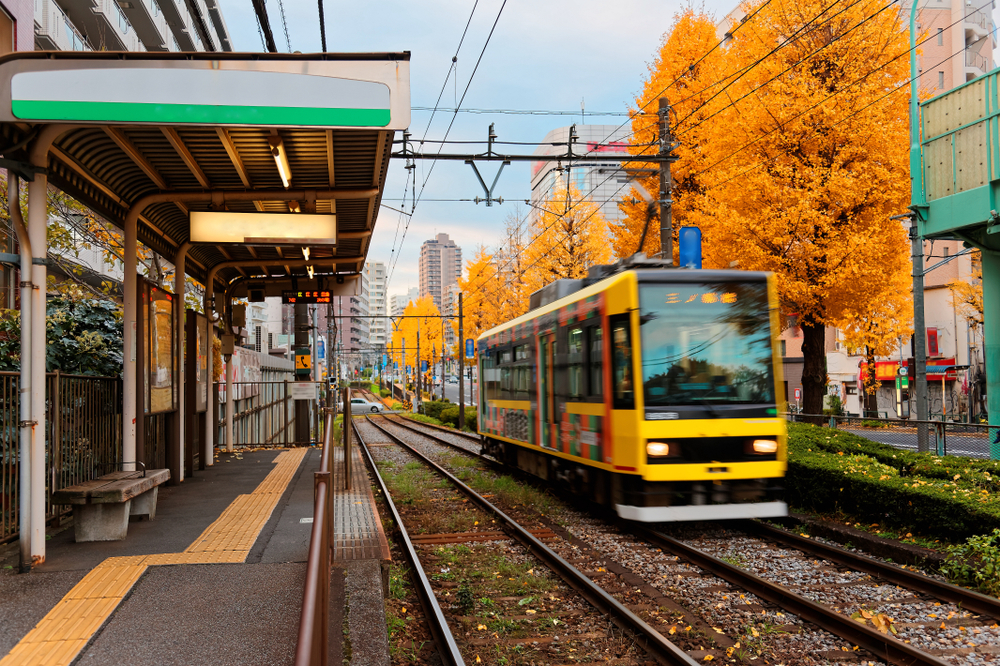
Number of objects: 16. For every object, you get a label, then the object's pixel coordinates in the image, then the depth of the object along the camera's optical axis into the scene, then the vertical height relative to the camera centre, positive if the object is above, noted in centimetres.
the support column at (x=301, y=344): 1941 +77
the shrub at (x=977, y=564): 648 -178
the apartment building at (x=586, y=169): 8819 +2552
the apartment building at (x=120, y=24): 2026 +1151
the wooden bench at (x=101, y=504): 694 -116
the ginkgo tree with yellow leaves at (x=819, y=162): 1526 +406
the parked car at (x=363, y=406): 6101 -278
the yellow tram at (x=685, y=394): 874 -33
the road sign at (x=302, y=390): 1934 -40
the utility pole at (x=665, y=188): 1415 +332
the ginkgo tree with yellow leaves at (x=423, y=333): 6631 +354
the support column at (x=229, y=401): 1669 -58
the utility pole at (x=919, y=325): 1485 +70
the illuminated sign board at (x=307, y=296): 1727 +173
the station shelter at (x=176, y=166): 611 +221
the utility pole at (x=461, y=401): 3438 -135
